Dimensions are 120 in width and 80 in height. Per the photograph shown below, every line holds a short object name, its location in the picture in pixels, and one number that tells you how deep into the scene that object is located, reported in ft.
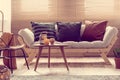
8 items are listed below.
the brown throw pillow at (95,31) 19.70
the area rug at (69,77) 14.40
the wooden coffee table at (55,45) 16.56
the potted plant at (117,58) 17.15
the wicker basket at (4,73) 7.76
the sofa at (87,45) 18.33
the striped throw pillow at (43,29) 19.75
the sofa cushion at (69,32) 19.66
